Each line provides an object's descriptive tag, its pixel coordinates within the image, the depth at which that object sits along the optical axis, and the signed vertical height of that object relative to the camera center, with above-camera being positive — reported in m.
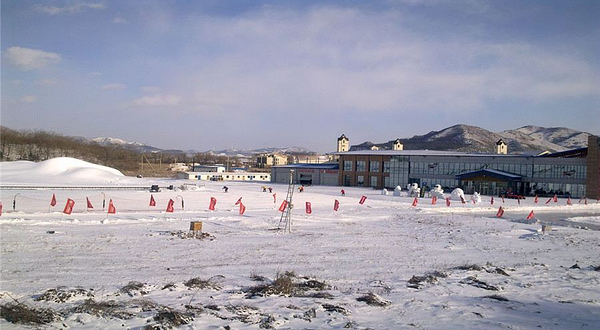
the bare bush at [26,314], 8.12 -2.84
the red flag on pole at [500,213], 32.67 -2.50
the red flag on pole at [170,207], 27.64 -2.56
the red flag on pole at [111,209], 25.58 -2.53
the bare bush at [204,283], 11.18 -2.93
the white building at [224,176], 96.31 -1.63
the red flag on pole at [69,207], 24.45 -2.42
